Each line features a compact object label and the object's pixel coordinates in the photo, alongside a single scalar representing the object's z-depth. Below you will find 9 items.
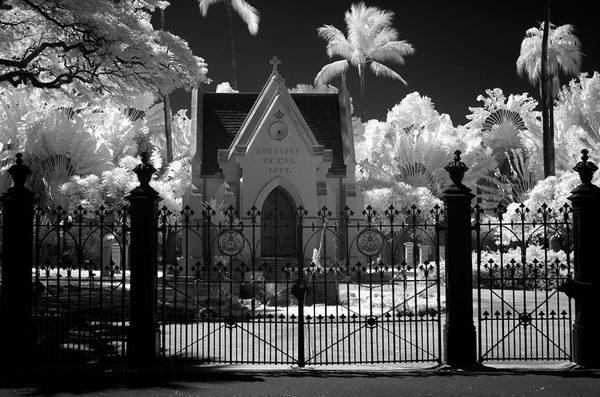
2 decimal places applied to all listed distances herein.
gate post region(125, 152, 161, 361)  9.97
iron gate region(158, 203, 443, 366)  10.14
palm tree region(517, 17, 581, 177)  43.16
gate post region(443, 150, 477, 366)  9.83
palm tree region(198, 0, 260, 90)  46.45
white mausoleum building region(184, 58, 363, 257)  27.73
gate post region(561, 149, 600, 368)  9.83
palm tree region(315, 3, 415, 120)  53.12
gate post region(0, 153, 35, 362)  10.12
